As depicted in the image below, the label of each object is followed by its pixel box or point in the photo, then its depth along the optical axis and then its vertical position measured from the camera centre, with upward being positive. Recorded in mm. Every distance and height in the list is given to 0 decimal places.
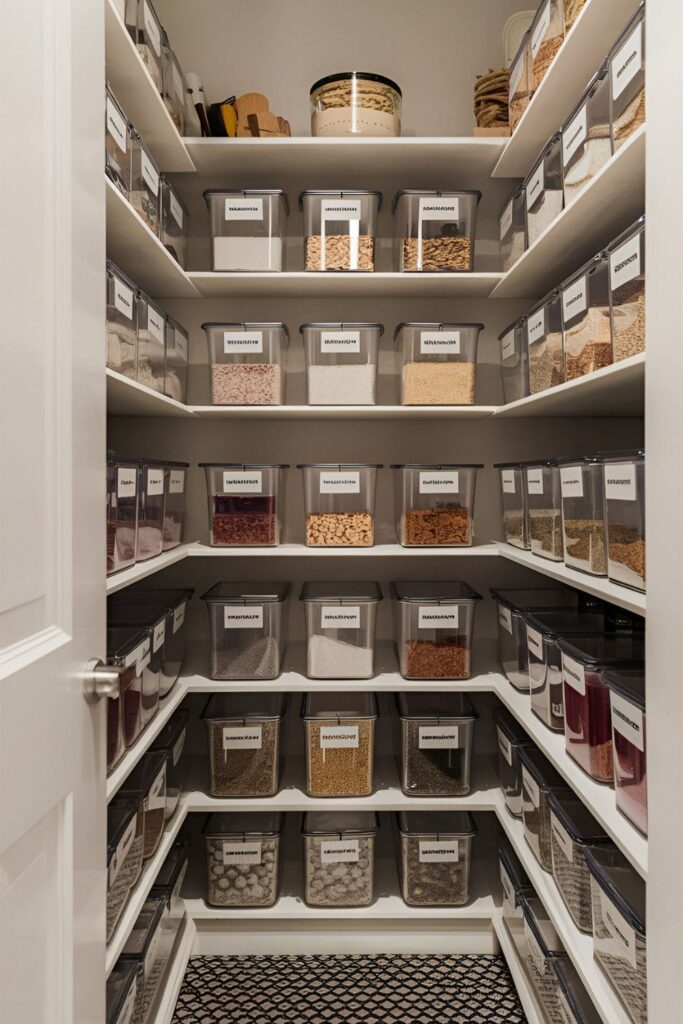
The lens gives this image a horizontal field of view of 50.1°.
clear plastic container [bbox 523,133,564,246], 1668 +738
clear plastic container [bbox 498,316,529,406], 1975 +379
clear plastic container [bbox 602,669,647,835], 1185 -423
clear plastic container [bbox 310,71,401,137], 2057 +1113
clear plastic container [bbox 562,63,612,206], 1379 +714
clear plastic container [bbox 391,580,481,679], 2100 -405
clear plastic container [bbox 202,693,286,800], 2115 -749
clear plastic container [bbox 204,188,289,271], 2070 +756
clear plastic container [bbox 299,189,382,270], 2068 +743
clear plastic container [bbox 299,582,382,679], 2094 -411
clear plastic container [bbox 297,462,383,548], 2068 -37
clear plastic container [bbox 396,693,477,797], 2121 -750
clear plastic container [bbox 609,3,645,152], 1187 +705
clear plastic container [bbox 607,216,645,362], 1207 +353
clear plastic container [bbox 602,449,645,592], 1211 -36
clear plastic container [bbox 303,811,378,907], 2131 -1088
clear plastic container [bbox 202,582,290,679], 2100 -411
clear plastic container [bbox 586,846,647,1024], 1184 -744
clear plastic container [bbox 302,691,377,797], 2109 -749
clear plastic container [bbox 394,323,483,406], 2064 +371
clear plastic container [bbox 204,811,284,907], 2137 -1082
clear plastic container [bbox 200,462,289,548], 2078 -33
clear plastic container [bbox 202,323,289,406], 2072 +363
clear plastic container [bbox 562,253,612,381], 1386 +353
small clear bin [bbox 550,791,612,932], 1479 -750
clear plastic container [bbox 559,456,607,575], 1417 -42
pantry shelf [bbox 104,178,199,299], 1520 +613
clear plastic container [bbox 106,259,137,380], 1456 +364
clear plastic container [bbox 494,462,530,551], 1968 -20
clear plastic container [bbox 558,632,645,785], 1428 -425
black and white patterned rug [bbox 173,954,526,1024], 1913 -1373
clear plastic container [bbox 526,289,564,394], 1670 +366
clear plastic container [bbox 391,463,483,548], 2088 -44
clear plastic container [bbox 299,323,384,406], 2061 +361
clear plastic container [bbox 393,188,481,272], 2076 +757
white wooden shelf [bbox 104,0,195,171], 1482 +954
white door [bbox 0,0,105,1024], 782 -17
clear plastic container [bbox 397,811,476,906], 2125 -1077
